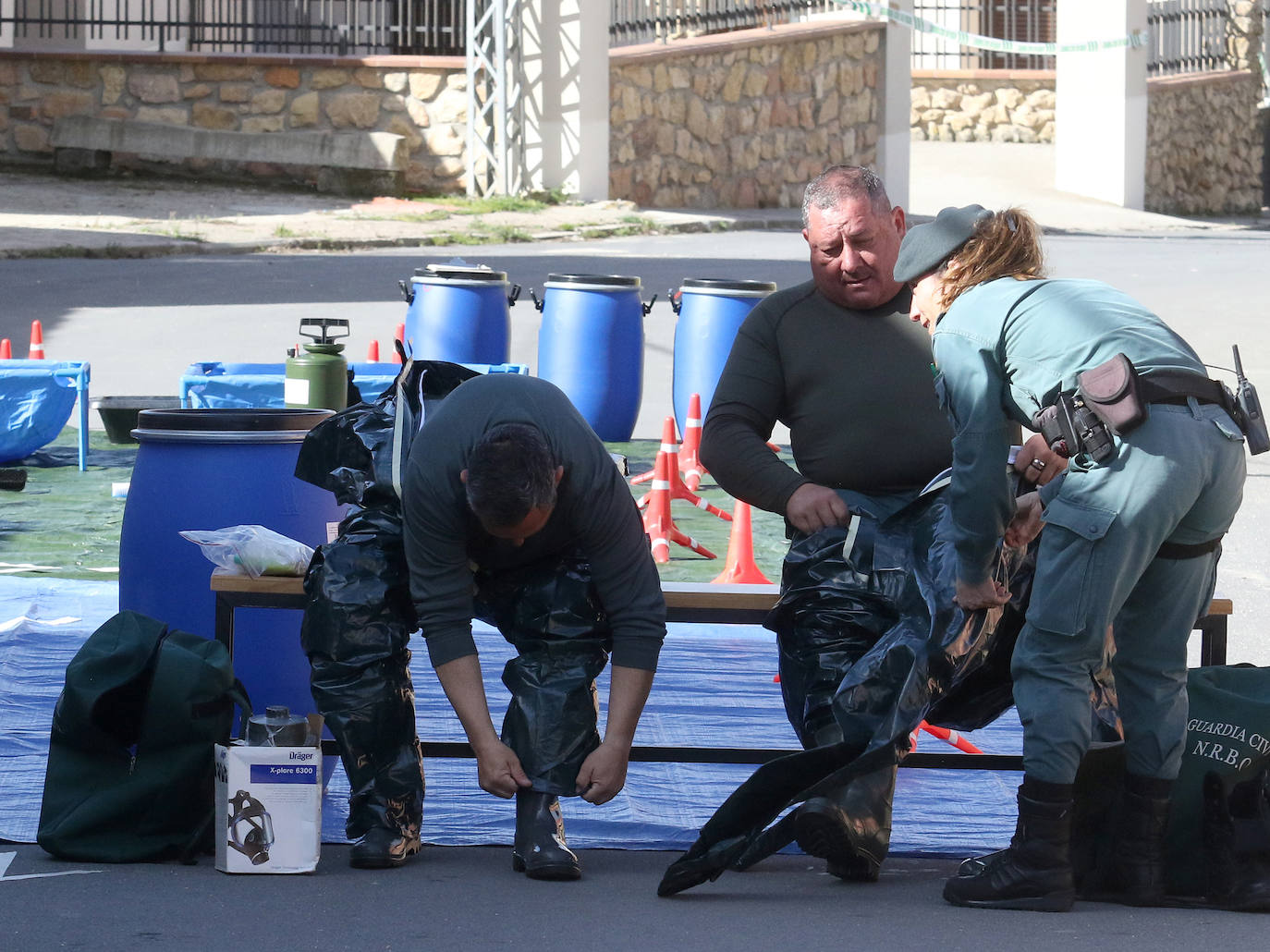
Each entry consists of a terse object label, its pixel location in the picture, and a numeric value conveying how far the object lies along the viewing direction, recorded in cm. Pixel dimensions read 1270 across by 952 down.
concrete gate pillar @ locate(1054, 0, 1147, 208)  5422
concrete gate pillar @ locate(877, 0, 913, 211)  5159
